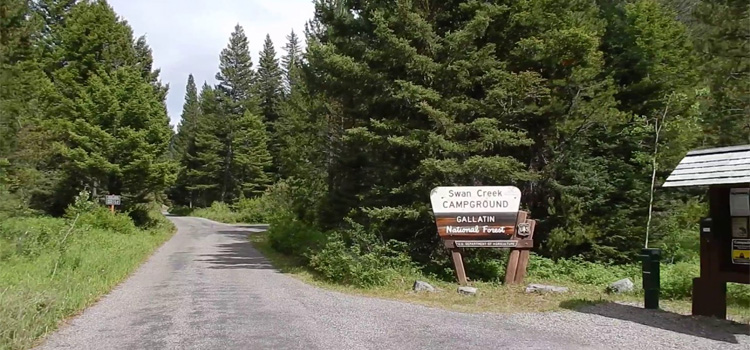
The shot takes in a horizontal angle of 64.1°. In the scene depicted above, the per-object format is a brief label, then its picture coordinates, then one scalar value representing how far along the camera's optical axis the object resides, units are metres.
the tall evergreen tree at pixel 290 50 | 70.70
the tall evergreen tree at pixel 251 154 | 67.75
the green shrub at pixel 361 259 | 12.97
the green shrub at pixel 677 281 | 11.42
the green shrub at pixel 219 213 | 55.85
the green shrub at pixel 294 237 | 18.94
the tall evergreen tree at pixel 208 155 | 70.00
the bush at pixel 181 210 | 72.38
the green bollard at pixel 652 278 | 9.95
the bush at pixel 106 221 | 25.70
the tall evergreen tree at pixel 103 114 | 31.33
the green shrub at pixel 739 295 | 10.36
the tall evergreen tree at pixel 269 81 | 77.94
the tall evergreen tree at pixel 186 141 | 75.25
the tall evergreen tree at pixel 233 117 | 69.00
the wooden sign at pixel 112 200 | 28.41
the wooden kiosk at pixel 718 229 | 8.44
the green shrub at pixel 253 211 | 54.04
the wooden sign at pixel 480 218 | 12.71
